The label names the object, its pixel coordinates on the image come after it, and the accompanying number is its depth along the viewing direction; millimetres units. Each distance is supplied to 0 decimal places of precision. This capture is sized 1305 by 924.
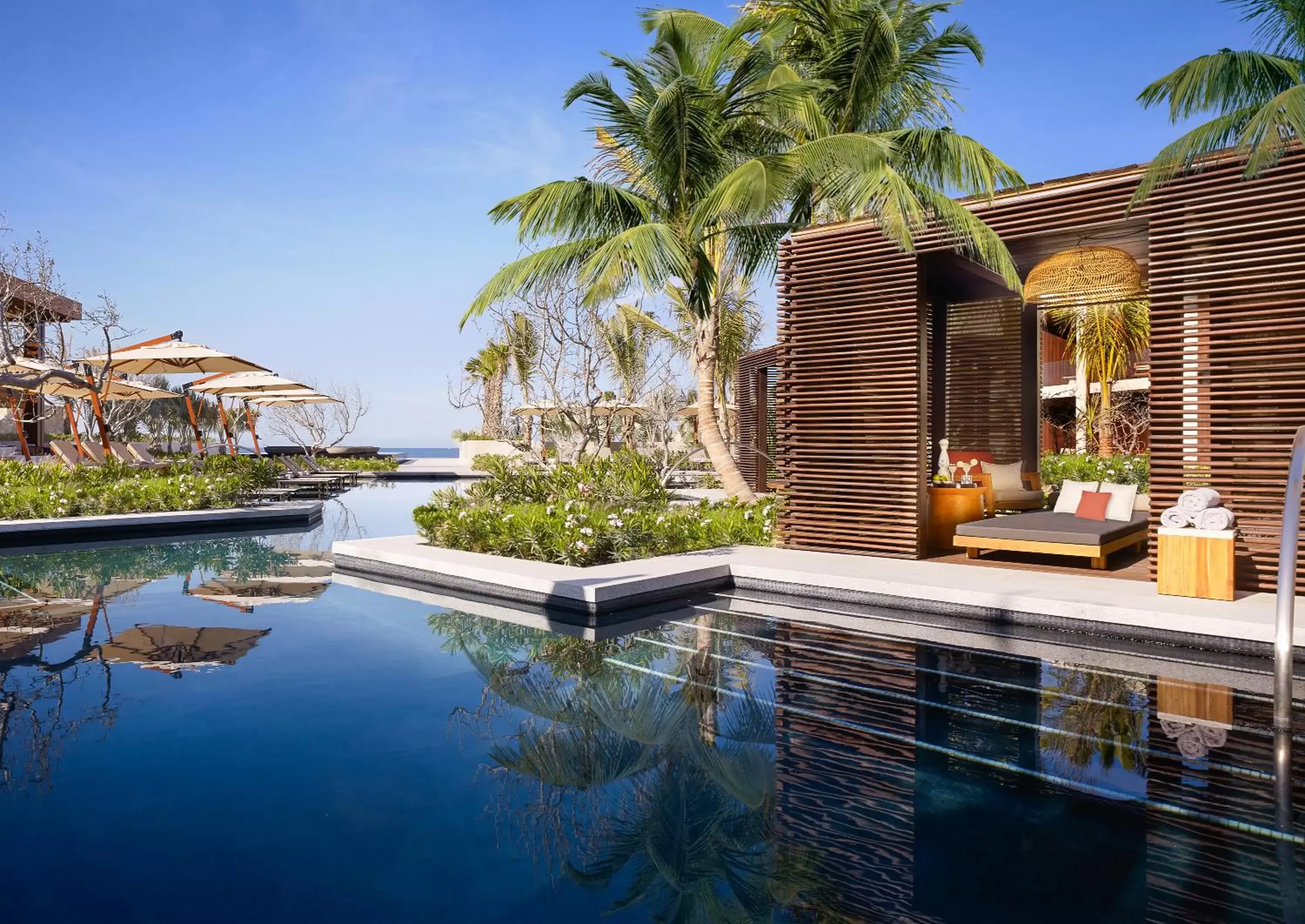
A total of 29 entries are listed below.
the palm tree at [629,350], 16125
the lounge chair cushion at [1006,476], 11086
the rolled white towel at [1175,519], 6110
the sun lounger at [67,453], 14531
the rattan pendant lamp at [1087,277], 8523
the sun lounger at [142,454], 16234
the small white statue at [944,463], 9852
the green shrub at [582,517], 8328
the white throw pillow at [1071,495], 9125
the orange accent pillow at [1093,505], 8758
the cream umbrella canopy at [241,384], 16812
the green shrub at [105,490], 11289
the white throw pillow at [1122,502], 8766
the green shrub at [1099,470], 14555
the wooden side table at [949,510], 9094
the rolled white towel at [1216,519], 5973
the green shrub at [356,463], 24109
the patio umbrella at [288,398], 20723
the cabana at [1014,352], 6332
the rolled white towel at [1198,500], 6070
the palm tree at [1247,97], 5512
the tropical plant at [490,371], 28203
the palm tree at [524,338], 13008
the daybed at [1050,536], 7512
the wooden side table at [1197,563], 5945
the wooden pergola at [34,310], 16594
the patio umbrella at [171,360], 14633
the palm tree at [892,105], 7848
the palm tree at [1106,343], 20375
